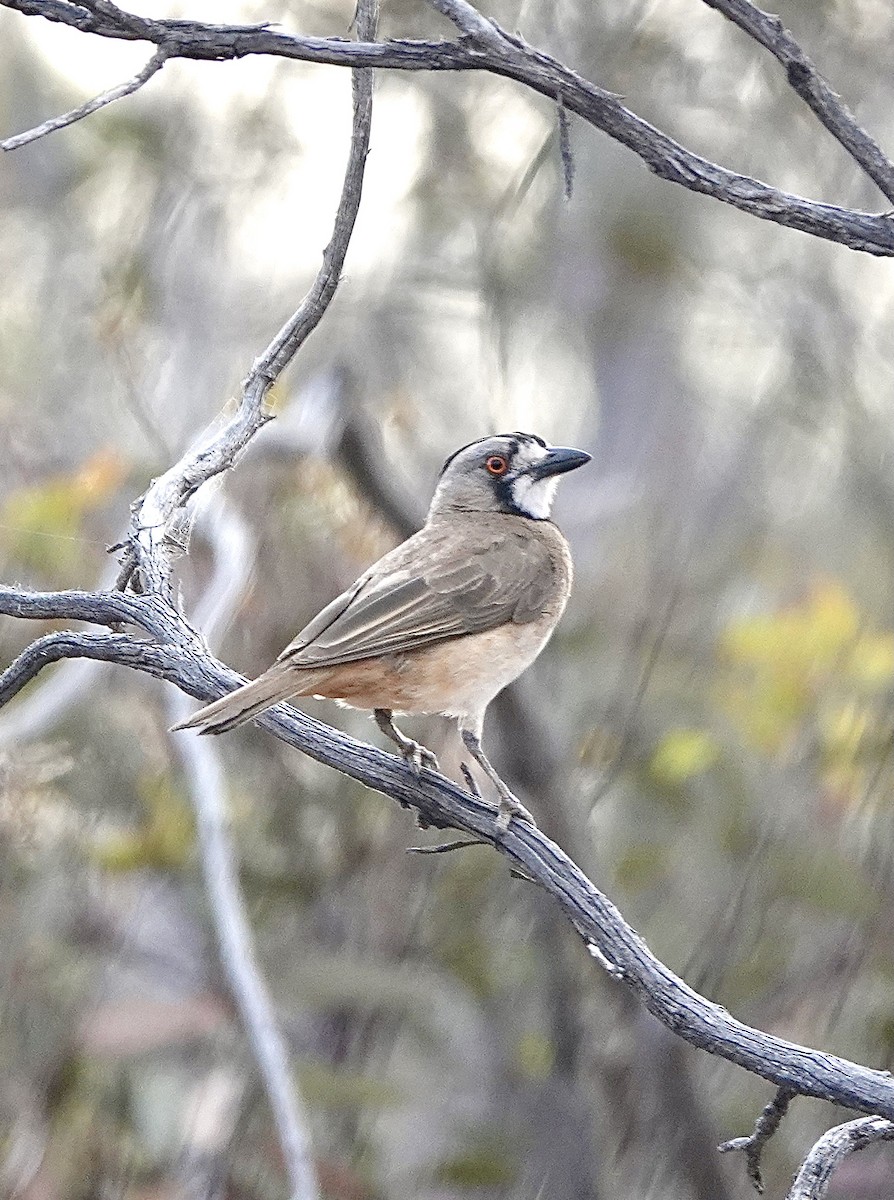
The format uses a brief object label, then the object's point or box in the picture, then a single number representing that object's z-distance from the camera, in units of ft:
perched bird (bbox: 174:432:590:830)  20.21
